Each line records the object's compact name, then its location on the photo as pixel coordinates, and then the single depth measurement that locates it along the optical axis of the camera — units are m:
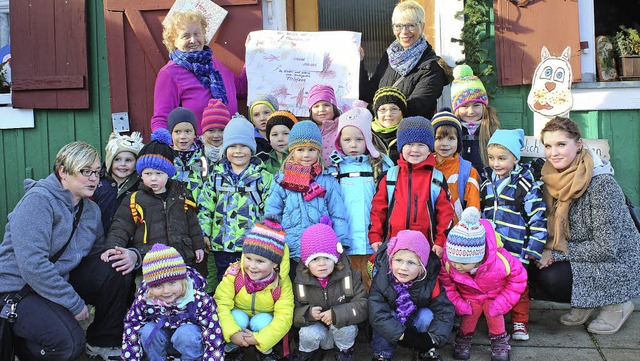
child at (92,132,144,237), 4.08
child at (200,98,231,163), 4.45
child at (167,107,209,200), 4.21
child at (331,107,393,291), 4.05
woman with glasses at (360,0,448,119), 4.66
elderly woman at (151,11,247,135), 4.71
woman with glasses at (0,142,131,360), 3.41
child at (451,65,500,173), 4.56
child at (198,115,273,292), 4.05
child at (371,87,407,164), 4.39
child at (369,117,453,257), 3.88
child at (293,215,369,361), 3.53
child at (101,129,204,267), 3.86
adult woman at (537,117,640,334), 3.88
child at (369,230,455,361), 3.51
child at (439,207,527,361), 3.55
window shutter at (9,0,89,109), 5.46
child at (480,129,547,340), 3.93
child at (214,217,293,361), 3.50
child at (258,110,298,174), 4.38
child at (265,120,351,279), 3.94
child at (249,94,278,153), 4.75
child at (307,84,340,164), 4.39
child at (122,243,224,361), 3.38
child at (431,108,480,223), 4.08
